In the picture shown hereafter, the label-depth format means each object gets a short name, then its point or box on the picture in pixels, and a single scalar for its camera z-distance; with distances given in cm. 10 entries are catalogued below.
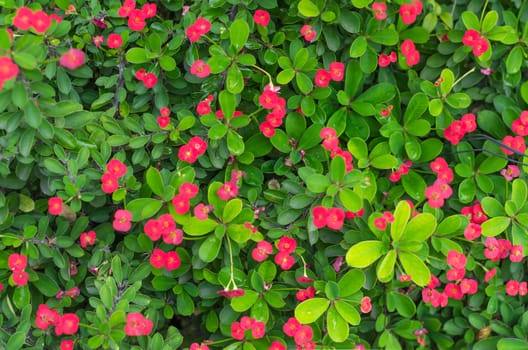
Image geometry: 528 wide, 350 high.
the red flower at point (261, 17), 59
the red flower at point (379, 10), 58
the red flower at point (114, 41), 58
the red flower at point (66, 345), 55
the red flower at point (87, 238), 56
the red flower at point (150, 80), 58
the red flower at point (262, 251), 55
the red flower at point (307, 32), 59
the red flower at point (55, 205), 54
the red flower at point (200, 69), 56
